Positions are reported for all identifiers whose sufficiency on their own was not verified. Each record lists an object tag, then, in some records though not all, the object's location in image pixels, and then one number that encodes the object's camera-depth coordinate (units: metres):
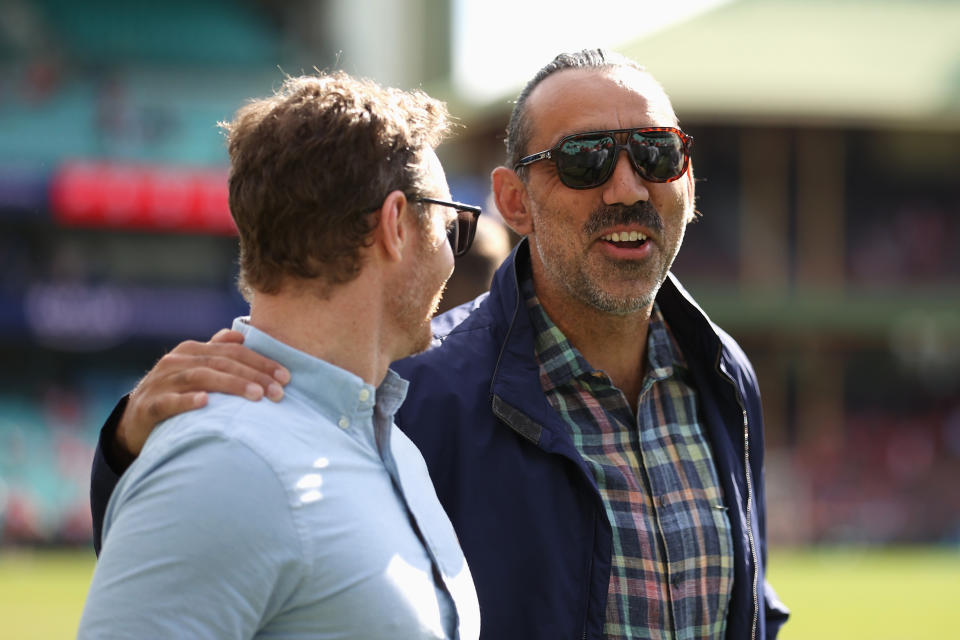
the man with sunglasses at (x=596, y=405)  5.06
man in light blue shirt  3.43
